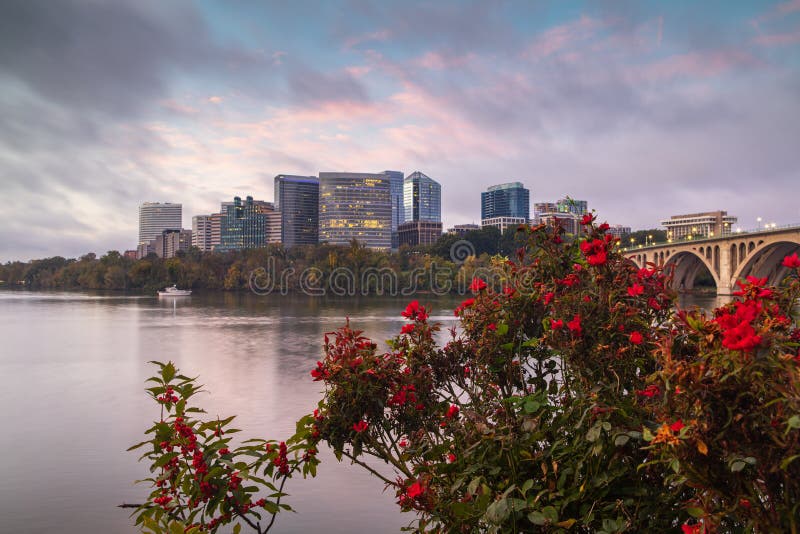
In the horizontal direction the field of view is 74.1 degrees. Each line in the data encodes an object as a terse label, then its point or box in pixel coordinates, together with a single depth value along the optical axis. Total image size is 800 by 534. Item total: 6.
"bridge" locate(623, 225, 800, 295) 46.06
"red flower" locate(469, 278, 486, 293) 3.66
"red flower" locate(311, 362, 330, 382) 3.16
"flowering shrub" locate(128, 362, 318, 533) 3.04
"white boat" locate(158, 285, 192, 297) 70.12
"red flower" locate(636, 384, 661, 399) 2.18
